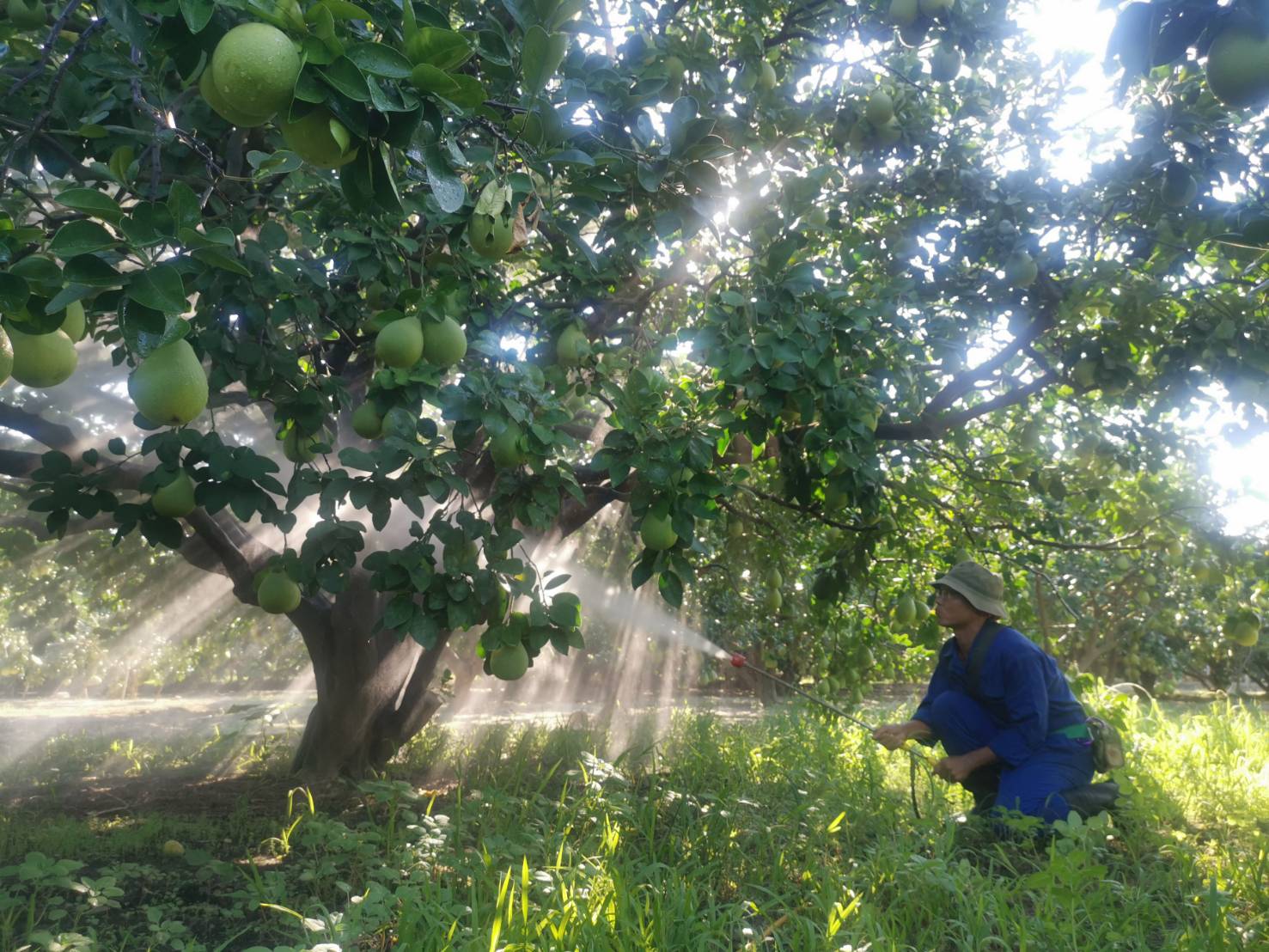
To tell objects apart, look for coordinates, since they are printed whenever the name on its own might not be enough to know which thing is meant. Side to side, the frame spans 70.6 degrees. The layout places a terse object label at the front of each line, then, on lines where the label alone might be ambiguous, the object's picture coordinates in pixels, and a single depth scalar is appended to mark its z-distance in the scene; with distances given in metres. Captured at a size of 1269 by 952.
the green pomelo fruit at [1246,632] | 5.08
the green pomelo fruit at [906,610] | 4.43
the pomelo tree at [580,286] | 1.39
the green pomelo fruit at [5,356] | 1.57
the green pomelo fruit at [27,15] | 2.50
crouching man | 3.31
